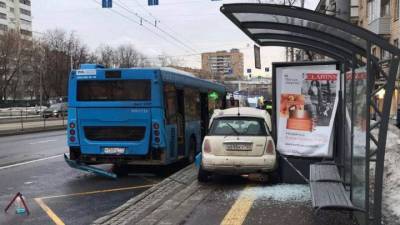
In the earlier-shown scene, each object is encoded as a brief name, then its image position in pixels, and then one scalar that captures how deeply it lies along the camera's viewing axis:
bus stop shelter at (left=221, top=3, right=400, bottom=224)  5.45
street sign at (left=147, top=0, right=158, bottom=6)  23.81
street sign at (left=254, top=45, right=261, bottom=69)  18.73
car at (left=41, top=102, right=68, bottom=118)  56.64
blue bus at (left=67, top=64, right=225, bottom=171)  12.49
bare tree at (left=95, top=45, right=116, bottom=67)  103.38
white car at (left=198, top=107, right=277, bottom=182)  10.23
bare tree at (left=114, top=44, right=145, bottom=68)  103.56
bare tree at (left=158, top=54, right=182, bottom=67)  82.09
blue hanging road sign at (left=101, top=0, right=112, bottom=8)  23.69
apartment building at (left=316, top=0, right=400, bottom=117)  39.28
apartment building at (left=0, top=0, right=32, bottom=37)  133.75
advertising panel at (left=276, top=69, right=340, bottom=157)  9.78
